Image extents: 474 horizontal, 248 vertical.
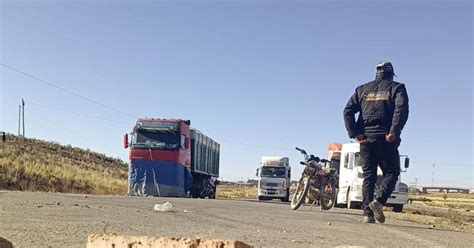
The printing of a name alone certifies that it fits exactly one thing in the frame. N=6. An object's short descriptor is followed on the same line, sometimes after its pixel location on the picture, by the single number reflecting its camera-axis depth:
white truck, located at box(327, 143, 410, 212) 19.62
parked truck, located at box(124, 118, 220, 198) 21.38
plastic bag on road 7.77
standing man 6.26
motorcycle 11.99
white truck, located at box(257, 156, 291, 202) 32.00
